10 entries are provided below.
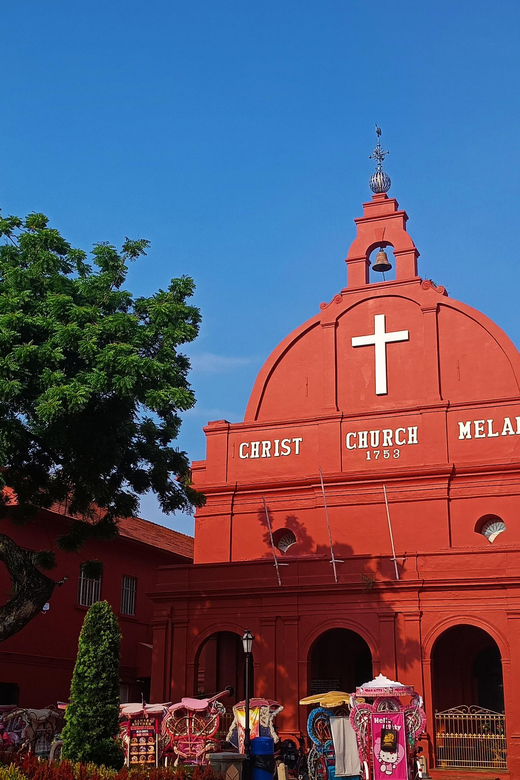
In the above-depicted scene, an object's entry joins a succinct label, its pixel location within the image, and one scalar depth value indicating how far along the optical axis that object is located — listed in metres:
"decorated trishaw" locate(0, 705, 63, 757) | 21.31
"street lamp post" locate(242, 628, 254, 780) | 16.68
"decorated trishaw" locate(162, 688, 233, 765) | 20.12
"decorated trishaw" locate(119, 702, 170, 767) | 19.86
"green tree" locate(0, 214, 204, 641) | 19.22
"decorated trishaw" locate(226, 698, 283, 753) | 20.05
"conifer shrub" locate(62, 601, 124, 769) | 15.58
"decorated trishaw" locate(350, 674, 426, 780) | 17.98
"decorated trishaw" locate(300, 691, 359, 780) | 18.38
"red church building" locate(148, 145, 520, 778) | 22.19
